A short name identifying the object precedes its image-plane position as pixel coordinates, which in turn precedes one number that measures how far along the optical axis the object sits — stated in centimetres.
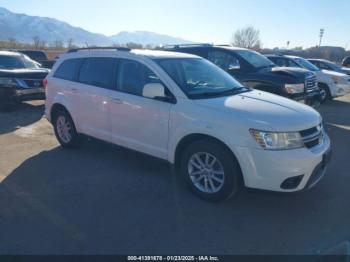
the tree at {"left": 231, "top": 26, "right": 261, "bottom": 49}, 8319
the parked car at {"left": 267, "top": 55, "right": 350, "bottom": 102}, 1235
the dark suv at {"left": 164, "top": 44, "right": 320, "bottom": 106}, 829
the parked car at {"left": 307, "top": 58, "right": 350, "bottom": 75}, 1600
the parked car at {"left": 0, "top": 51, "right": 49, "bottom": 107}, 955
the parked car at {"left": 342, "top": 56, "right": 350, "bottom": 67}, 2245
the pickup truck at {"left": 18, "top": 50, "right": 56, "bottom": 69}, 1802
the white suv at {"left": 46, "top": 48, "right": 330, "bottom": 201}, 370
